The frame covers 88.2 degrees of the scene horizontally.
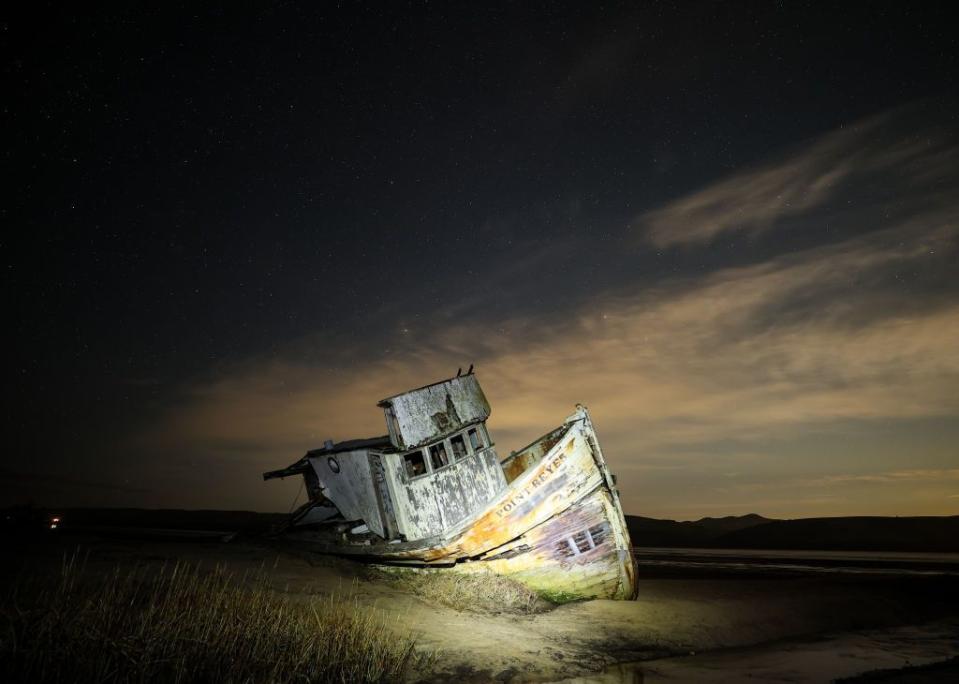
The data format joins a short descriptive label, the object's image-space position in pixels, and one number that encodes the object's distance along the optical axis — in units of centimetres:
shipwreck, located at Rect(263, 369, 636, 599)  964
